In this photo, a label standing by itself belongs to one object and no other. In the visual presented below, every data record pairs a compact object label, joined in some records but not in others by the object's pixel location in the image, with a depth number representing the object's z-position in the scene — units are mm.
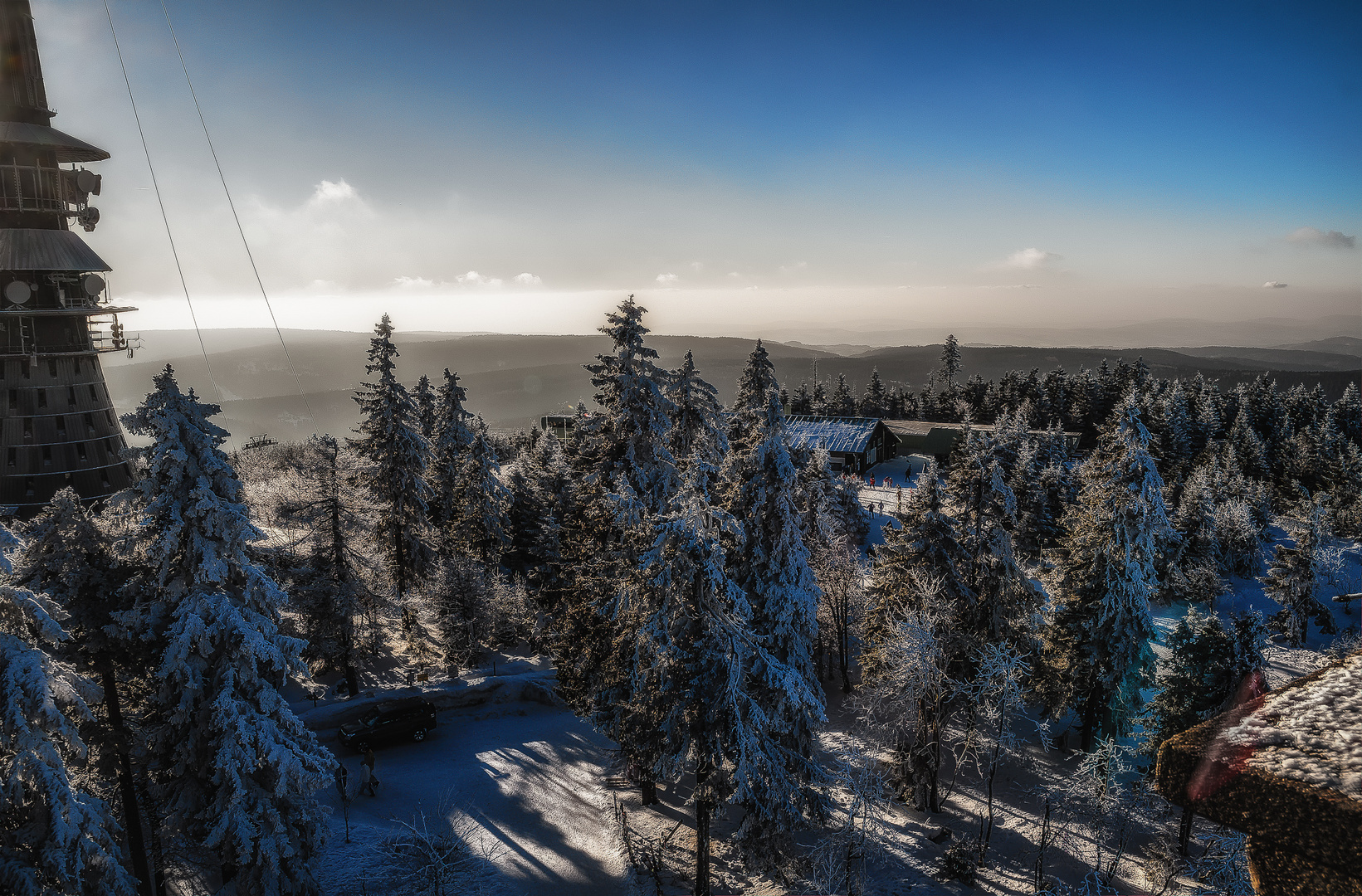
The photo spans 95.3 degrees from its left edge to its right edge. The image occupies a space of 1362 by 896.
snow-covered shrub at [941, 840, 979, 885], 18359
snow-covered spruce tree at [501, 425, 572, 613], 31594
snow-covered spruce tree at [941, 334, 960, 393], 108700
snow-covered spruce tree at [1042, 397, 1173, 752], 21375
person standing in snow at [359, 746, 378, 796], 20797
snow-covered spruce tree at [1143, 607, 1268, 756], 20016
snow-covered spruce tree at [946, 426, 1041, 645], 22797
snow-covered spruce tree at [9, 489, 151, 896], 13000
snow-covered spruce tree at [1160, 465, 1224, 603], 38906
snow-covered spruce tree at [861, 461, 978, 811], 21734
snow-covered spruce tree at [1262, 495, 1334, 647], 35594
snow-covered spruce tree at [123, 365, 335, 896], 13453
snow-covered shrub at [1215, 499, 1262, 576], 44031
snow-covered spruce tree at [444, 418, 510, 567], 34594
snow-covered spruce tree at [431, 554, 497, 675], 29844
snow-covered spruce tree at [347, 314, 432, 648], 31438
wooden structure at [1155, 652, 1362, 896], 2496
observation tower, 29938
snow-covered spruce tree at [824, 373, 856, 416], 98938
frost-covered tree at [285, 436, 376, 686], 24766
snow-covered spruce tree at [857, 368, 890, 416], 103375
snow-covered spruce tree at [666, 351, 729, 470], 20500
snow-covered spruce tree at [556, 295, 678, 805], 18203
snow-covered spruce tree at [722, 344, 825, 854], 17891
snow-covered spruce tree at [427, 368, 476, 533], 39125
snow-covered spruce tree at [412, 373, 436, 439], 48000
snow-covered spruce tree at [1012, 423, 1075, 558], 45312
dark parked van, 23516
